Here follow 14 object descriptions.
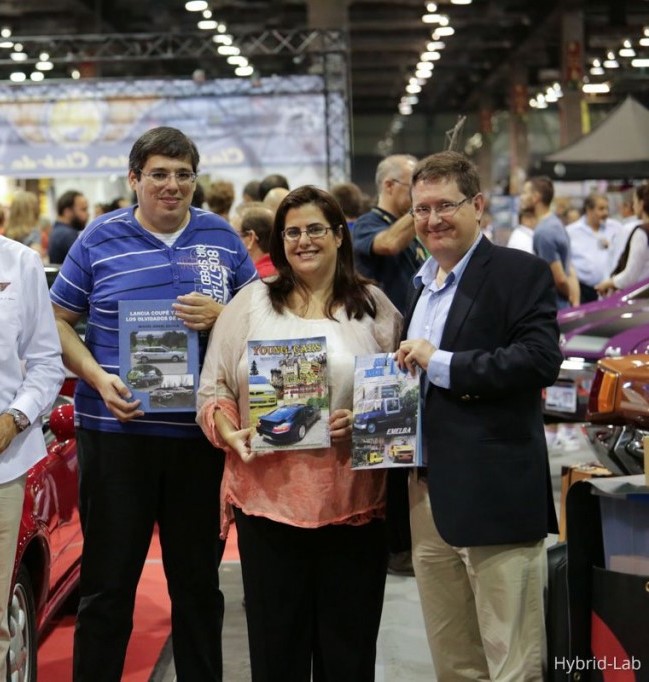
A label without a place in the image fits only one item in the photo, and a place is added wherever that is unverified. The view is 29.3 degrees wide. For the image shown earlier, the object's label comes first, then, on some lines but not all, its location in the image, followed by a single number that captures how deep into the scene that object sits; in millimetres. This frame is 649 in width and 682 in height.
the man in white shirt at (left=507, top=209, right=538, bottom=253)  10422
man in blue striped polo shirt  3779
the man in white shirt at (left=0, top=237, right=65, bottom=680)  3373
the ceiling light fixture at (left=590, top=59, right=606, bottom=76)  33716
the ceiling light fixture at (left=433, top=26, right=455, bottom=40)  29531
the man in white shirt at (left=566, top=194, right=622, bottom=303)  12273
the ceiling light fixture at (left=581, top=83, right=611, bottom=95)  33334
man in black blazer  3189
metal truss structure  13820
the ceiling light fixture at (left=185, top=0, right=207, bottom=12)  23094
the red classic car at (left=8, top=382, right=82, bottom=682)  4008
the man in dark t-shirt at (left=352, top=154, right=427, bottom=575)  5723
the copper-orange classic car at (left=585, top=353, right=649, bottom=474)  4754
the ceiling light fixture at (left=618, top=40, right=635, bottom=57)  30998
